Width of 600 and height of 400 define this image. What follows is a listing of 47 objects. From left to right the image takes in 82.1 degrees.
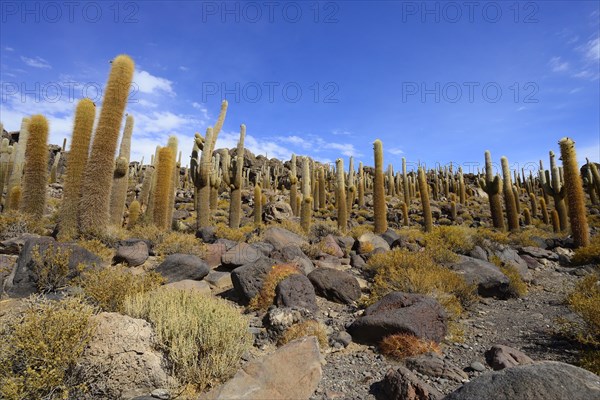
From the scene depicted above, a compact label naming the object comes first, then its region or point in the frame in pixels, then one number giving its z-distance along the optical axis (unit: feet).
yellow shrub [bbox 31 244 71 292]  21.17
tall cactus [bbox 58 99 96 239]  34.01
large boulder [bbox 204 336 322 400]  11.68
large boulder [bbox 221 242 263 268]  30.99
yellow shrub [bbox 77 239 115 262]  29.40
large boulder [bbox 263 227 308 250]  41.29
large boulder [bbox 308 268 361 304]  25.73
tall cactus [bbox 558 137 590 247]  48.25
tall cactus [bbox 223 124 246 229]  53.98
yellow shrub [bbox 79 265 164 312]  18.10
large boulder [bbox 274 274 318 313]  21.88
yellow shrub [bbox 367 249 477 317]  23.56
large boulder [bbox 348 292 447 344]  18.17
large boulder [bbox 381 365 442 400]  12.70
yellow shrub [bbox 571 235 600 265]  41.68
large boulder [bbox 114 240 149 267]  29.94
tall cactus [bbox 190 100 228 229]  49.32
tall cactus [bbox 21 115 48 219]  41.06
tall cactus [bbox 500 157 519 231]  69.15
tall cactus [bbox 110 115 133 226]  42.32
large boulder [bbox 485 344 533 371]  15.92
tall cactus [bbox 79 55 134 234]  34.17
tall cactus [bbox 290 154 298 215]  78.35
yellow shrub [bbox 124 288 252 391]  13.28
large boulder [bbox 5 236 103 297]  21.09
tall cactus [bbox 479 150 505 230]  67.05
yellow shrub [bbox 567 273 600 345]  17.13
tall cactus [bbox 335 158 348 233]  64.23
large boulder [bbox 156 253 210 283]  26.76
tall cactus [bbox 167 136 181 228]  47.21
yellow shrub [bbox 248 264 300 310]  23.15
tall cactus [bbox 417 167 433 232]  68.83
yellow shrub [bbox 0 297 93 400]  11.00
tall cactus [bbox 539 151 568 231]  71.36
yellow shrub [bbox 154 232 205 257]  33.83
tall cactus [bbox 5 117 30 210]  54.75
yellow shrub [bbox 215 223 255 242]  43.32
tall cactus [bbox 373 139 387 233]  57.52
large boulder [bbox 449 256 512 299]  28.96
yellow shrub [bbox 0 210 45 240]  33.40
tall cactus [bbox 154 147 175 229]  44.73
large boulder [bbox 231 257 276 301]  24.31
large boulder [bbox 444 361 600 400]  9.72
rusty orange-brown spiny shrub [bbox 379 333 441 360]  17.17
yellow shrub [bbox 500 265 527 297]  29.63
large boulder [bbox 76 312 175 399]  12.41
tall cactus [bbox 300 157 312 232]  57.41
